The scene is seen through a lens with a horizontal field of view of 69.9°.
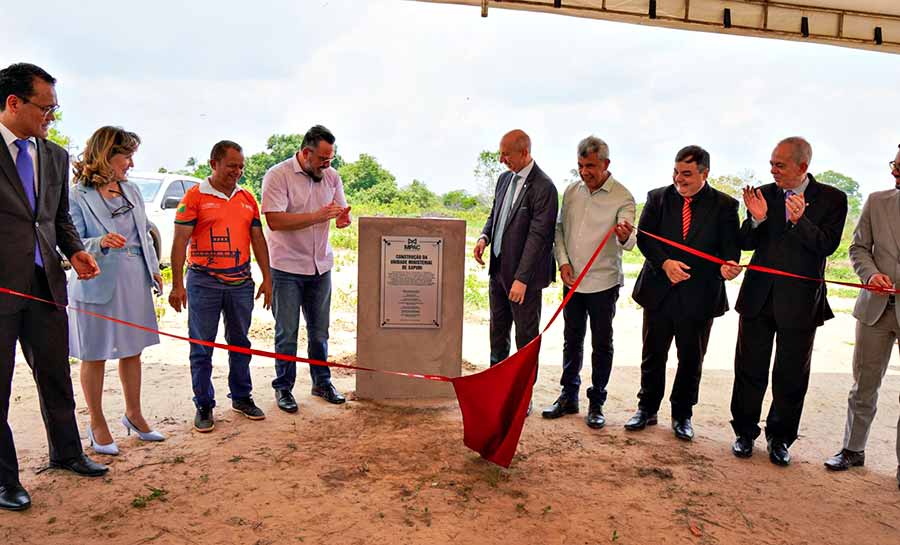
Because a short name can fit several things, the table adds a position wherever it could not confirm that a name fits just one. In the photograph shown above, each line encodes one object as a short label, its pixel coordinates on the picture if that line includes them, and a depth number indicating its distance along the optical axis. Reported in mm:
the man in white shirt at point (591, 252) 4371
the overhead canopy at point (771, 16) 5258
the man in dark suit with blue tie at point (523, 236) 4418
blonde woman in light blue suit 3594
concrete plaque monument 4832
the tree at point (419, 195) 20688
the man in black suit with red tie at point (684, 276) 4098
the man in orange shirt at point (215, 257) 4035
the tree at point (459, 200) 21062
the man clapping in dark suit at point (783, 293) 3732
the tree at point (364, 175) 20281
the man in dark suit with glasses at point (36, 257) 2990
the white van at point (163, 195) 10070
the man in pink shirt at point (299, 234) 4445
